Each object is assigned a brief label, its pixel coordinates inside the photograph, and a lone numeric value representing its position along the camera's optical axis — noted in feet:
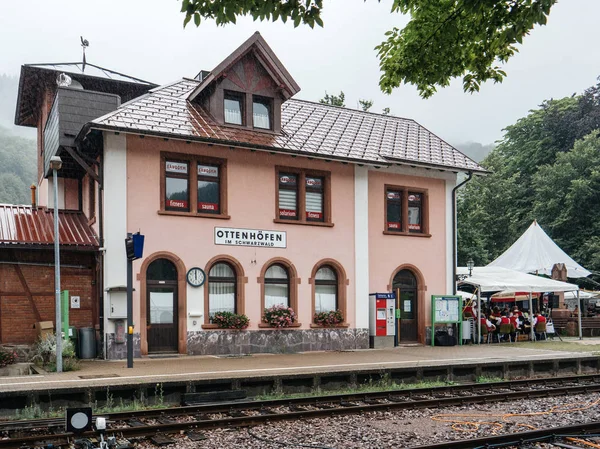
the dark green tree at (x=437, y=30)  23.81
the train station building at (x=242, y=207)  63.82
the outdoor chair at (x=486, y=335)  85.70
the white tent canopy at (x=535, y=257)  117.80
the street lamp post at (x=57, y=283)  51.19
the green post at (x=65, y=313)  57.36
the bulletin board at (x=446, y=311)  79.82
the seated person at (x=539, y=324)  90.58
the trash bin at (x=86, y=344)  62.39
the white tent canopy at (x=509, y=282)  84.23
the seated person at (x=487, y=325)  85.42
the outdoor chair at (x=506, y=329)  86.53
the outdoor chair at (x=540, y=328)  90.53
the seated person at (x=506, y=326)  86.53
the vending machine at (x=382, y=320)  75.82
